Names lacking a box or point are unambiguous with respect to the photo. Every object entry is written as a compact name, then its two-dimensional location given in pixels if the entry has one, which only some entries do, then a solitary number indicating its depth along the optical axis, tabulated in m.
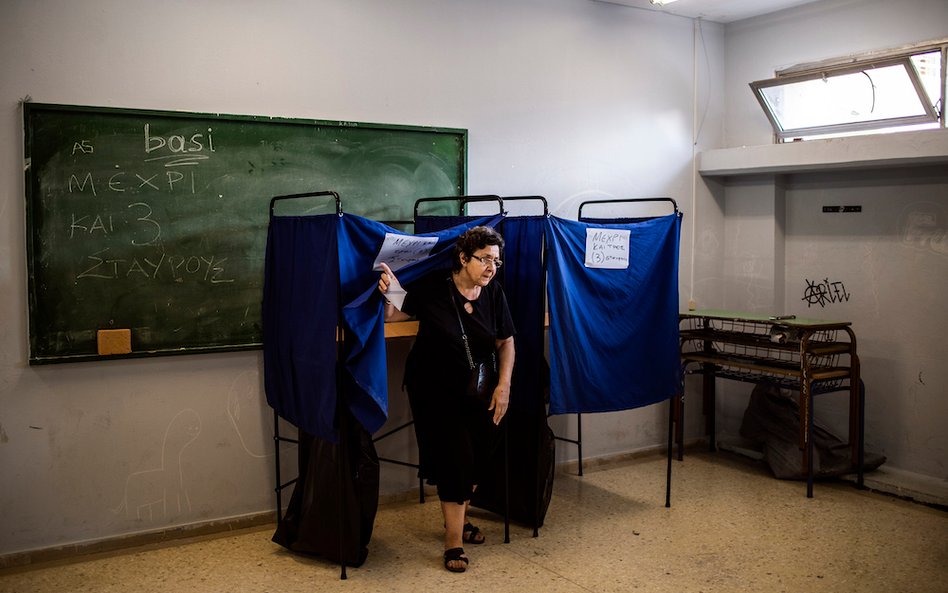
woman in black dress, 3.38
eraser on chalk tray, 3.54
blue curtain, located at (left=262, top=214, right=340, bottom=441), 3.22
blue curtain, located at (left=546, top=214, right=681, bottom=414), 3.69
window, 4.39
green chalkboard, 3.46
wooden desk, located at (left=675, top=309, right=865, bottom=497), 4.38
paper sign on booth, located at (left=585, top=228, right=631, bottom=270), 3.77
